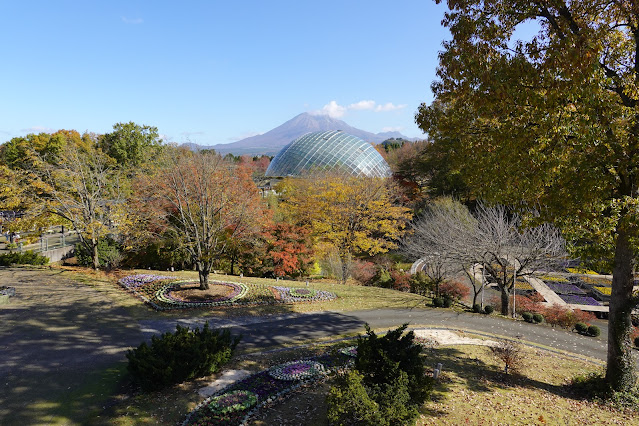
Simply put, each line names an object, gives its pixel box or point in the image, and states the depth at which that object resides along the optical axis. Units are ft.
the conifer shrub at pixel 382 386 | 19.36
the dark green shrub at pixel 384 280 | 85.97
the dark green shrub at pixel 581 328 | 53.57
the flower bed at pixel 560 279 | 96.12
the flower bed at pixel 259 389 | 24.23
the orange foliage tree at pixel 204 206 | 57.31
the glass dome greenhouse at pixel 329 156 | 190.29
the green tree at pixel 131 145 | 124.06
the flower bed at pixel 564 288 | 89.47
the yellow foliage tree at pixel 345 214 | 82.23
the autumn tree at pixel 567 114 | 22.02
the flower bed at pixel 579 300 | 80.94
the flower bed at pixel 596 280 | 96.35
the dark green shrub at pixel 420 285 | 81.15
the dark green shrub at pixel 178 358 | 26.35
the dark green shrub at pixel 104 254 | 71.82
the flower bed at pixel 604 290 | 88.99
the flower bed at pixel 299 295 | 59.80
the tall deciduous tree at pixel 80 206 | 60.54
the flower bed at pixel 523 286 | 91.49
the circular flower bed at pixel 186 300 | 52.01
